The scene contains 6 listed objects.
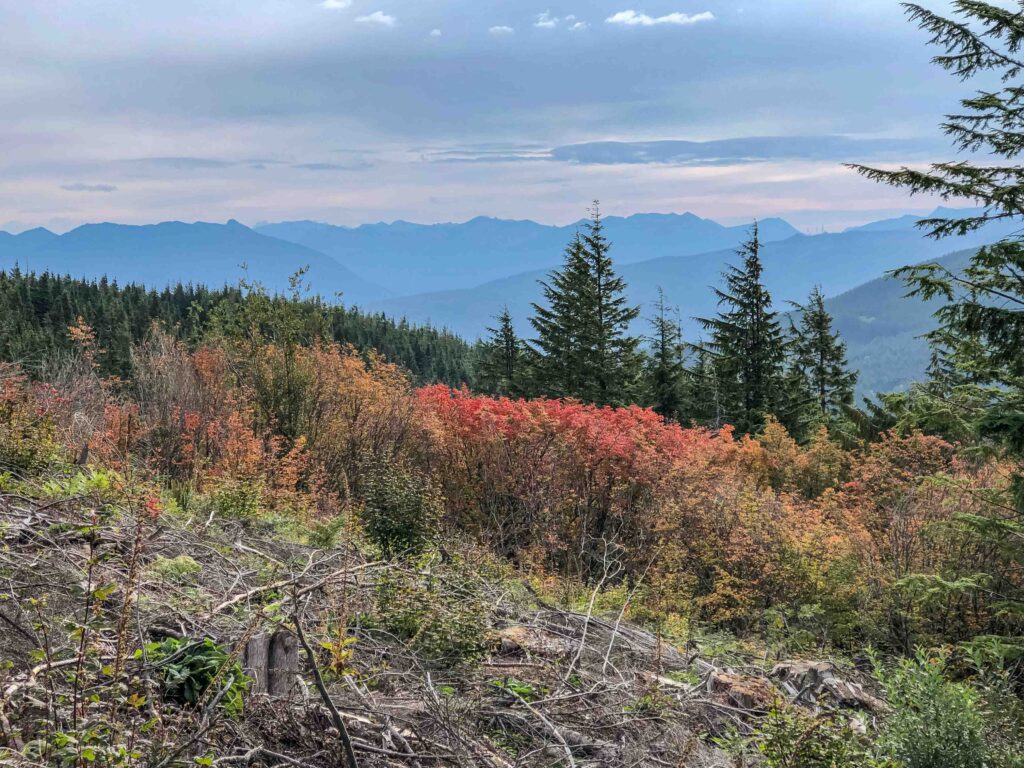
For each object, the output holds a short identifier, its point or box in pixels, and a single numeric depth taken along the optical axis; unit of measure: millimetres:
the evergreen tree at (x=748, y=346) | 27672
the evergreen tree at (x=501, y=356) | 39750
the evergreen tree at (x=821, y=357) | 33281
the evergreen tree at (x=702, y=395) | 28406
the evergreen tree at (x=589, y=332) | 29469
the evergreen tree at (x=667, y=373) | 30094
